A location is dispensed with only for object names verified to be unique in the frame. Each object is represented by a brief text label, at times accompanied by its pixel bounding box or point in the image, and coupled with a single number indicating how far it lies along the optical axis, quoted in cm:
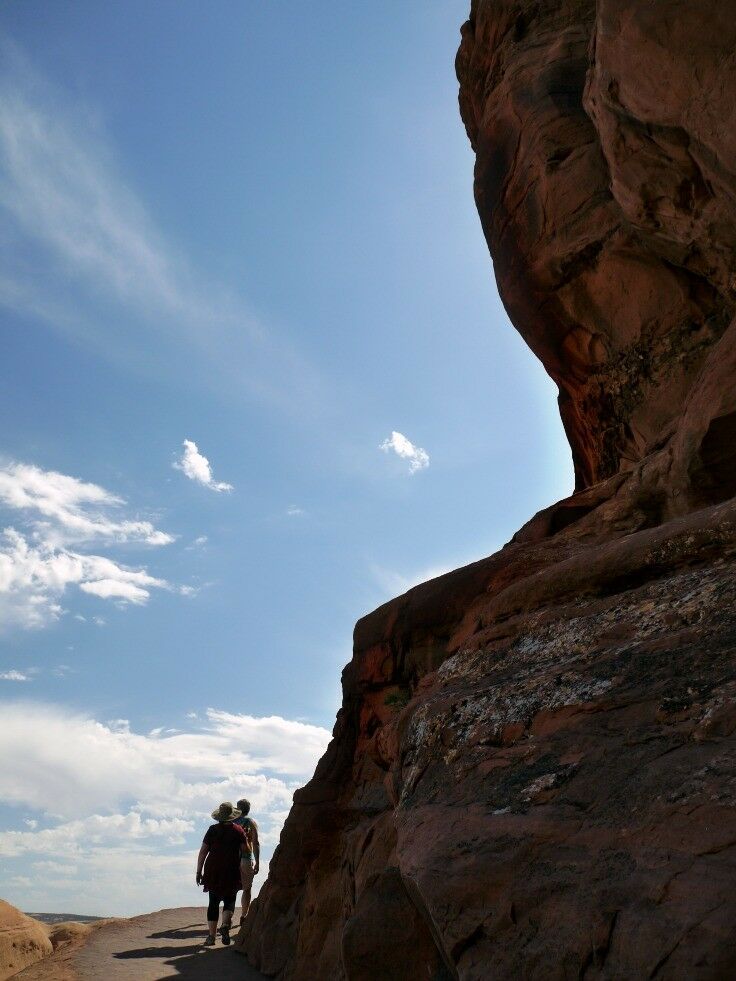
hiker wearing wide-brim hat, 1291
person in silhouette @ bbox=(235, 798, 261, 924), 1309
